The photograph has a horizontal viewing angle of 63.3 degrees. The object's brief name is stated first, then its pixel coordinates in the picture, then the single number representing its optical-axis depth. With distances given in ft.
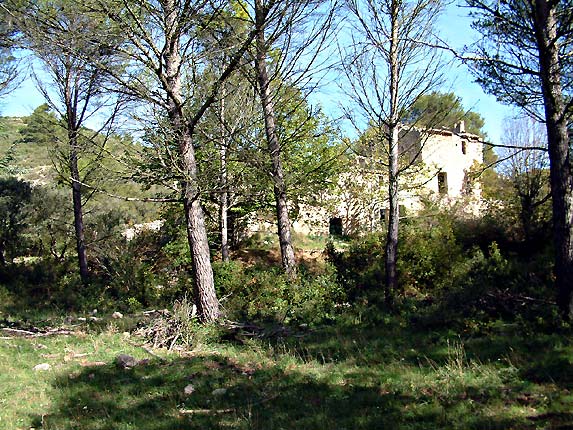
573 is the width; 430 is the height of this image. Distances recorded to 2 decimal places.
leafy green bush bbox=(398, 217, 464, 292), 35.81
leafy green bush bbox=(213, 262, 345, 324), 31.09
